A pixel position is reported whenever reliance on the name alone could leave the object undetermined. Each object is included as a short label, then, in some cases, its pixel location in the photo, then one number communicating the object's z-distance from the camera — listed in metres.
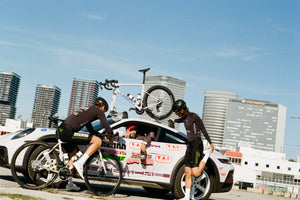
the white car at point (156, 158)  7.00
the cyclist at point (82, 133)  6.53
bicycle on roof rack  10.65
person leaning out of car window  7.26
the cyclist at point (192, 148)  6.91
